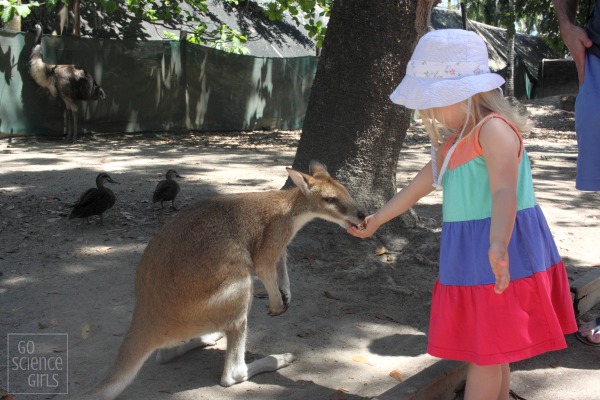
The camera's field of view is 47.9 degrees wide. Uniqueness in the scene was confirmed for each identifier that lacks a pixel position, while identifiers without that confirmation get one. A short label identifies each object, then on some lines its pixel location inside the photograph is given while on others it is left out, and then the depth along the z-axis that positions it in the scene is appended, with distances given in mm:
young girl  2791
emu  12367
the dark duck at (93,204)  6043
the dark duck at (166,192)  6664
